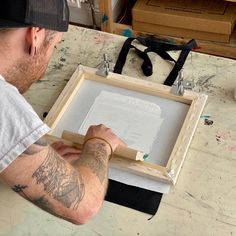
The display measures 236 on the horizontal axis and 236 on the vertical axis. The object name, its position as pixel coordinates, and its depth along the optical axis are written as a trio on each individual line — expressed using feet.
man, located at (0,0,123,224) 2.66
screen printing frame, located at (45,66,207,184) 3.49
